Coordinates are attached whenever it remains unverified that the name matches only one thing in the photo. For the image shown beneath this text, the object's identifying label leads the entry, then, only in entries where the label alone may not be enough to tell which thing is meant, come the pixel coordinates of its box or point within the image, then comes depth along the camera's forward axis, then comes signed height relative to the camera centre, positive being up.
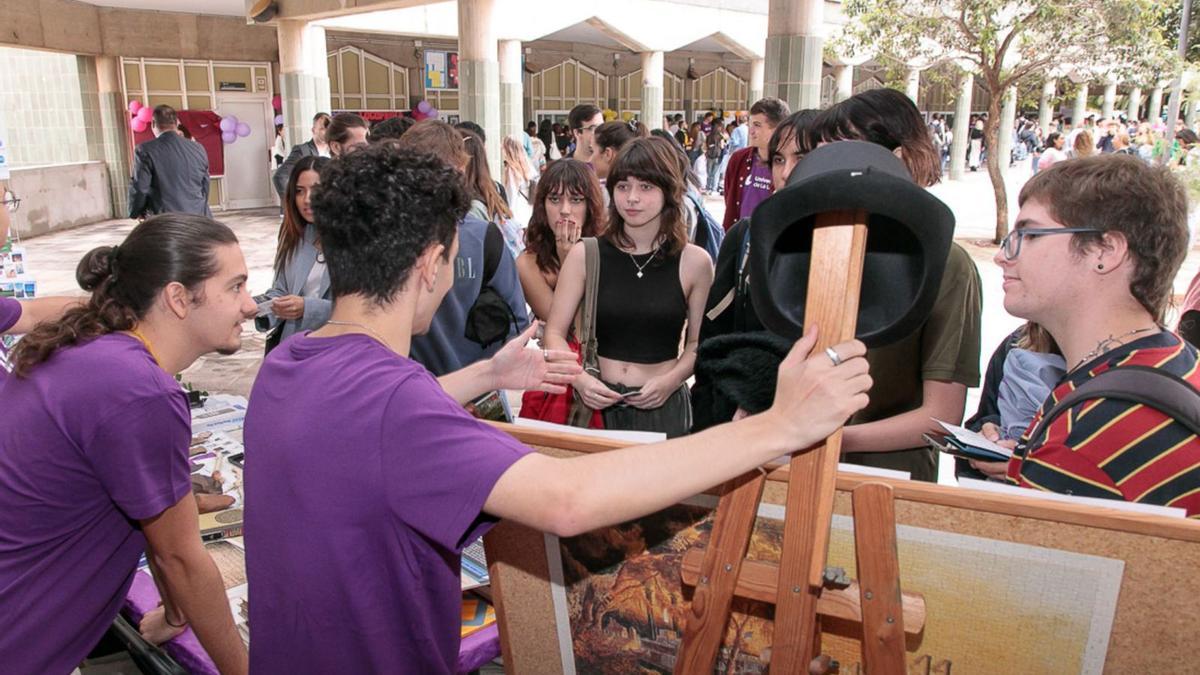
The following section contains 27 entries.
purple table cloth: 1.87 -1.07
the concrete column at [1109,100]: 25.38 +1.53
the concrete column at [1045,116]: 25.92 +1.09
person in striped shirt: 1.24 -0.26
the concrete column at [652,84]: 18.72 +1.44
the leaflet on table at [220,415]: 2.98 -0.92
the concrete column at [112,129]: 15.21 +0.35
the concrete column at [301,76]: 14.87 +1.25
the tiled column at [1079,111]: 26.82 +1.30
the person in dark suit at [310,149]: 6.87 +0.01
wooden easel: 1.17 -0.53
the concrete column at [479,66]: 11.72 +1.13
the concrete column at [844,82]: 18.05 +1.48
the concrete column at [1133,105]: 31.13 +1.71
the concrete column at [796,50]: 7.61 +0.88
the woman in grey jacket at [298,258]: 3.22 -0.40
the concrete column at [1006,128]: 18.52 +0.51
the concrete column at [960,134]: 21.19 +0.45
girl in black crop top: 2.94 -0.47
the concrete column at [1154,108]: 26.03 +1.31
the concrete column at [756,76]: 21.00 +1.80
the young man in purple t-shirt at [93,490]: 1.63 -0.64
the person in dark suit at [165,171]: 8.70 -0.22
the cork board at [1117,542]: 1.13 -0.52
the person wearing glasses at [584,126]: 5.75 +0.16
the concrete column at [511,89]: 14.49 +1.04
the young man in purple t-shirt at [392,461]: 1.12 -0.40
